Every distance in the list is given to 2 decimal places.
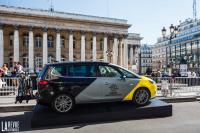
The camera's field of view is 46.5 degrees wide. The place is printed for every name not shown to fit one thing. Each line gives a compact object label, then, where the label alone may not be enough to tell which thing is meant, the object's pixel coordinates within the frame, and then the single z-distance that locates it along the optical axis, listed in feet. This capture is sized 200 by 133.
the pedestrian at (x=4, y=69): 55.07
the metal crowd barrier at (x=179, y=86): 44.04
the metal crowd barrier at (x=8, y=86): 47.19
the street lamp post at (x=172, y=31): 76.70
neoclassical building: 154.81
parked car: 26.00
